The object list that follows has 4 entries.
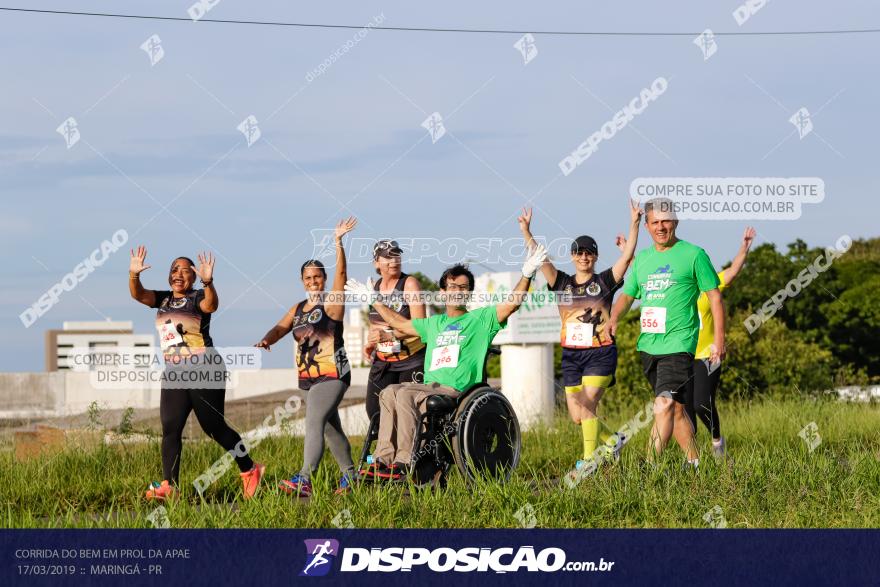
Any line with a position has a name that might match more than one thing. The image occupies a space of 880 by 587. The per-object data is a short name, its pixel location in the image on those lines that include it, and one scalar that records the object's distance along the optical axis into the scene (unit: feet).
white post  107.14
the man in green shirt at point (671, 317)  52.80
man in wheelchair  49.55
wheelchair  49.32
